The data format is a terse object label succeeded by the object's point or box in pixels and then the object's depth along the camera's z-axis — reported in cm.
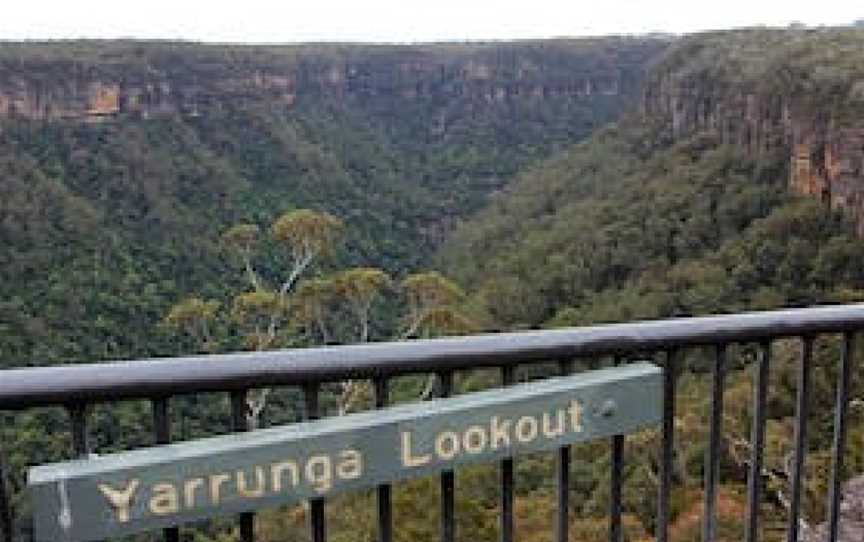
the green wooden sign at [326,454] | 166
